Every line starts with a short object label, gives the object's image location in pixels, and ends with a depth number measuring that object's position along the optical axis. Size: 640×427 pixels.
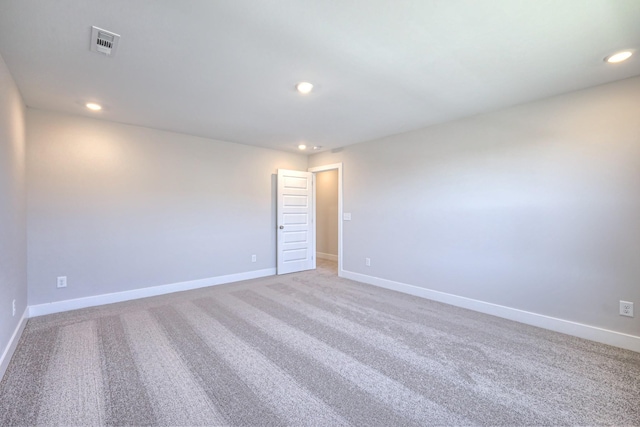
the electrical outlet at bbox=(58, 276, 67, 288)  3.39
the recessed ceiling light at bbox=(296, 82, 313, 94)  2.62
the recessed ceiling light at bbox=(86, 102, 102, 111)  3.12
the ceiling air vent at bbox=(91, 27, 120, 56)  1.86
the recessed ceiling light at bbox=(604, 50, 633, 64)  2.11
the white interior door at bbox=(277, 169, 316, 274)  5.39
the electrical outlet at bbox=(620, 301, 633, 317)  2.52
